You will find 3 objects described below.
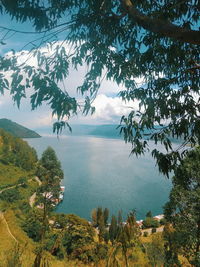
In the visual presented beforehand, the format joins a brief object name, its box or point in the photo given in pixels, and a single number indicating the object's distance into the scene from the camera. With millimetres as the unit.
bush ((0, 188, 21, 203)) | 34084
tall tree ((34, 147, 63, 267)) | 43372
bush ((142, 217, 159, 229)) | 27734
